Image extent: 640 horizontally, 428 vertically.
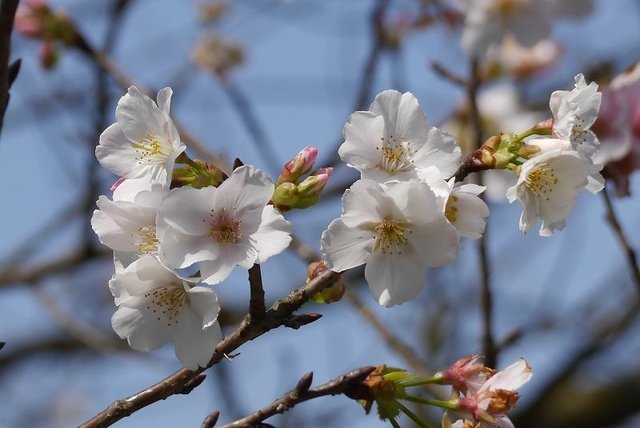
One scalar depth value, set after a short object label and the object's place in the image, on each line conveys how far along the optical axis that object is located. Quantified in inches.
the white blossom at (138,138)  38.0
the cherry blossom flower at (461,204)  36.9
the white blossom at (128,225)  37.1
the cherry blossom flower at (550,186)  37.2
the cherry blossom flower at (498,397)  37.4
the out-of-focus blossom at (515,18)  55.9
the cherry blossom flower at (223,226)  36.8
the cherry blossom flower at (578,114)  37.7
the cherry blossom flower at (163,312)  37.1
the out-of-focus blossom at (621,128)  43.9
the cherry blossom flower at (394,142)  37.5
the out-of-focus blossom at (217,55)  120.4
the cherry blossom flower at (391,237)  36.8
